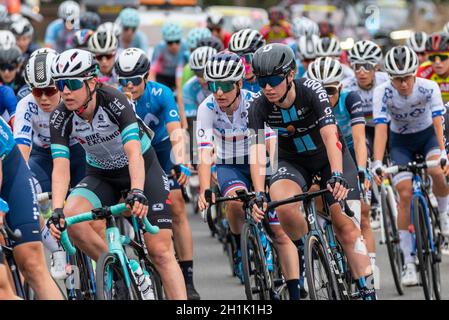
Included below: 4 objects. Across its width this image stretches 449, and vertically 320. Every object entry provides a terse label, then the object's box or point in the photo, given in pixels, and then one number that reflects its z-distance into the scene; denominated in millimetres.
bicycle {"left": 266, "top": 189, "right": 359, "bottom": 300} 18031
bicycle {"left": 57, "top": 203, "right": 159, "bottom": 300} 16156
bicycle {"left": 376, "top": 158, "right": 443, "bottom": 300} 21969
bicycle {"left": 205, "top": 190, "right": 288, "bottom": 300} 19266
